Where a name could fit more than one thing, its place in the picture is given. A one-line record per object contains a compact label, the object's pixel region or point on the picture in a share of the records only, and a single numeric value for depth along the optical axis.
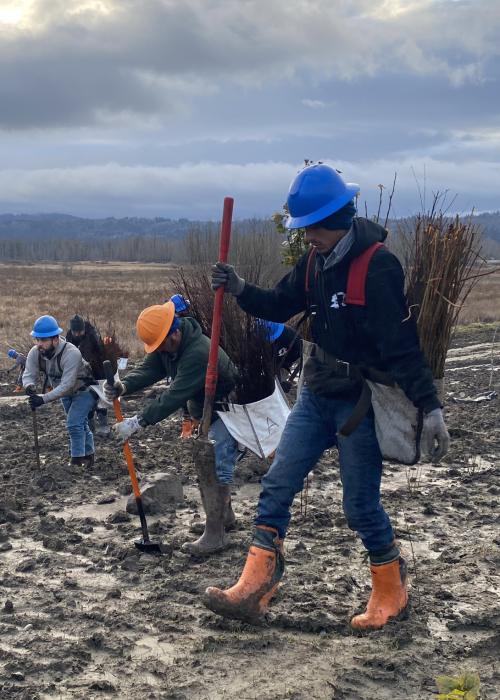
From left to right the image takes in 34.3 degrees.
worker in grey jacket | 6.94
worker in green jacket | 4.74
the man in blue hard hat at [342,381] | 3.39
